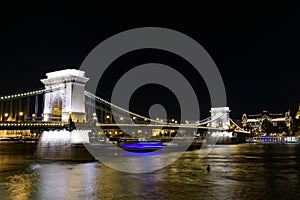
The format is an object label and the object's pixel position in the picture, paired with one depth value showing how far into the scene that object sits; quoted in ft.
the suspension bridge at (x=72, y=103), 165.33
